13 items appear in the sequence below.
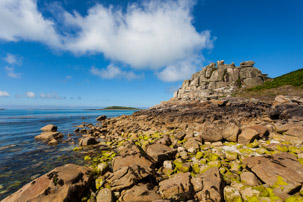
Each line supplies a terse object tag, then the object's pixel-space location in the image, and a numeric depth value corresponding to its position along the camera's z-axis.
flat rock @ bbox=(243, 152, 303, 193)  5.05
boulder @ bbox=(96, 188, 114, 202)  5.30
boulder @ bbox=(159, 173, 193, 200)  5.07
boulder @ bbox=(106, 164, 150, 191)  5.96
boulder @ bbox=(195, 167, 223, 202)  4.91
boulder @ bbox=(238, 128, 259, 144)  9.26
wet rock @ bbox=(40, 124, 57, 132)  22.15
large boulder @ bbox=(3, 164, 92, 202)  5.17
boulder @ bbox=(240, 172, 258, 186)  5.50
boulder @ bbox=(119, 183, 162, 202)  5.23
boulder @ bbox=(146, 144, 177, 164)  8.14
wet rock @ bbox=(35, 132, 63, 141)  16.62
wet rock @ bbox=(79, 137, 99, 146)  13.89
